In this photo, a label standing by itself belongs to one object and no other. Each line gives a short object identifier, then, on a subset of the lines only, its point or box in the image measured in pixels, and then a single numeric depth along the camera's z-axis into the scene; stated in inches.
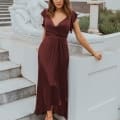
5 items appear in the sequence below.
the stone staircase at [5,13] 236.1
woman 107.3
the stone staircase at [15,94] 120.8
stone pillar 175.5
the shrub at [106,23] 178.5
